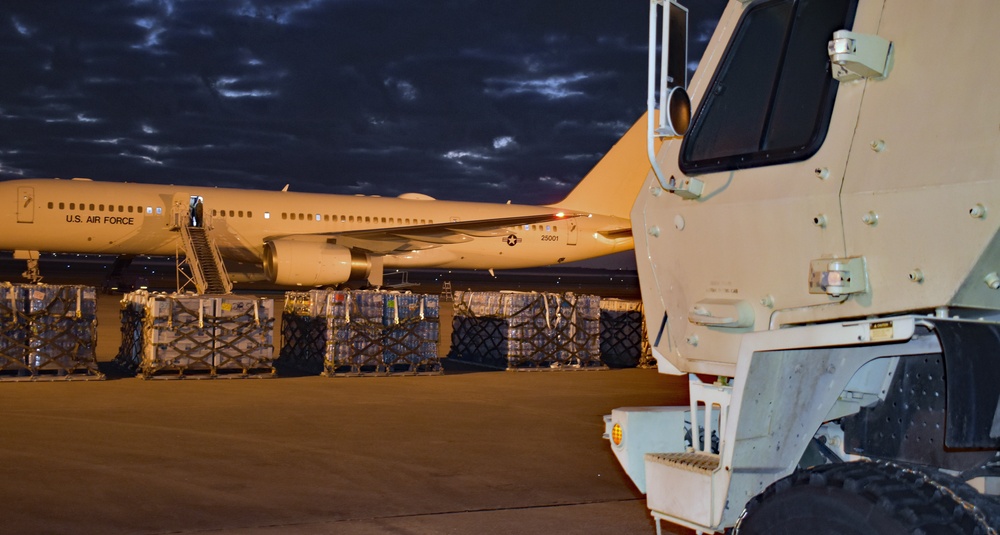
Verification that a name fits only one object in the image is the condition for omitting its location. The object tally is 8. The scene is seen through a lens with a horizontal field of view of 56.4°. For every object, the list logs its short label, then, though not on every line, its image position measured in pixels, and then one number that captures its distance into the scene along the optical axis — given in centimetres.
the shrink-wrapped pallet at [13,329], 1284
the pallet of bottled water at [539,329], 1551
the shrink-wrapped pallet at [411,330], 1464
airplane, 2405
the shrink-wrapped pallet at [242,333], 1370
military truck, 302
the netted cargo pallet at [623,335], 1727
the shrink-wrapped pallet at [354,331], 1425
